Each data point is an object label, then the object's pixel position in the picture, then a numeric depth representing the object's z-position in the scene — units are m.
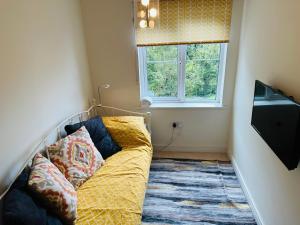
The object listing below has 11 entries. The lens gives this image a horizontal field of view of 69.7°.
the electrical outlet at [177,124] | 3.01
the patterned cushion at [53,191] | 1.42
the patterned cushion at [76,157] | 1.82
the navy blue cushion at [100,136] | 2.27
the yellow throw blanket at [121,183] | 1.56
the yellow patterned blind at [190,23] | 2.45
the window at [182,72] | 2.80
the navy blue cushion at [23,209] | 1.18
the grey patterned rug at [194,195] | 1.98
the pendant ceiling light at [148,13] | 2.46
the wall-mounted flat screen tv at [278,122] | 1.19
